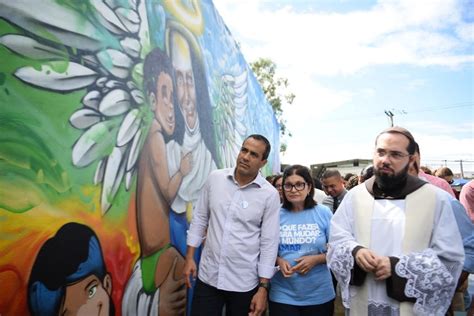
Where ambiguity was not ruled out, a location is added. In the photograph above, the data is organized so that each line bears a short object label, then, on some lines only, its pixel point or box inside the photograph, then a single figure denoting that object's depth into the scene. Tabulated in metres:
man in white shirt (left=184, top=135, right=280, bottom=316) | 2.27
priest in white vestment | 1.71
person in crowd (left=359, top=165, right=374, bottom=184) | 3.79
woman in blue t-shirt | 2.29
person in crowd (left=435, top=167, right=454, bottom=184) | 6.30
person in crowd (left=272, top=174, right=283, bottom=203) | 4.40
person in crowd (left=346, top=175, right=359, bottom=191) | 5.34
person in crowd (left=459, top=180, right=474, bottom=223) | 3.88
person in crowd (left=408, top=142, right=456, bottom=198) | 3.29
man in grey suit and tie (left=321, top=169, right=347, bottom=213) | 4.28
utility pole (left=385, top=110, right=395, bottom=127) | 30.11
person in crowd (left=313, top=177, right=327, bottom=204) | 4.81
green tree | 23.42
